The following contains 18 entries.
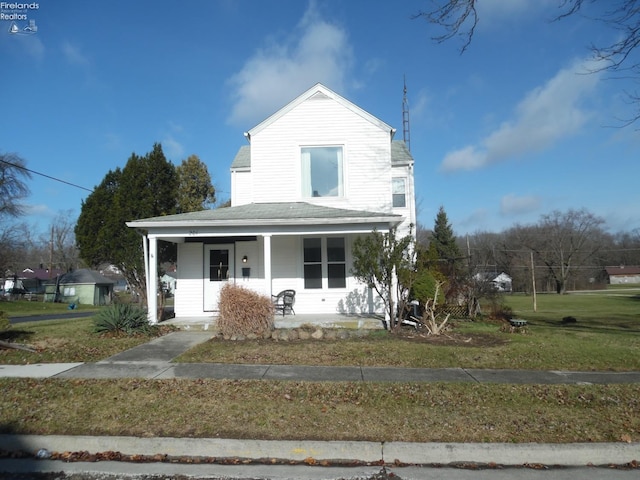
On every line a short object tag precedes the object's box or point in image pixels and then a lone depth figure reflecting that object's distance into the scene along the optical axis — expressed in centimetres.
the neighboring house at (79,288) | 4122
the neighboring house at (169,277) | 6543
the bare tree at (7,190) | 3698
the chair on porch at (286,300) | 1344
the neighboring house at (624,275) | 7747
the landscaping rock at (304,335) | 1048
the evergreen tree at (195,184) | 3127
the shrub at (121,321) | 1095
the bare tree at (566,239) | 5853
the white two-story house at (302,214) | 1226
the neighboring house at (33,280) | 5600
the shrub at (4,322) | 927
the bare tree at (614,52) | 639
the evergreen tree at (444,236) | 4106
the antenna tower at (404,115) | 2225
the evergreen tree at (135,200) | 2309
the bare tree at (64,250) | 6631
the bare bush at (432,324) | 1090
